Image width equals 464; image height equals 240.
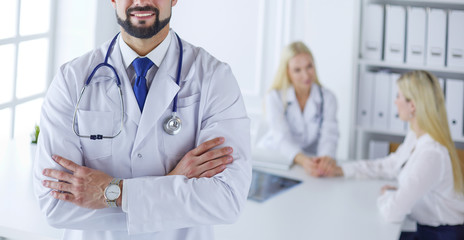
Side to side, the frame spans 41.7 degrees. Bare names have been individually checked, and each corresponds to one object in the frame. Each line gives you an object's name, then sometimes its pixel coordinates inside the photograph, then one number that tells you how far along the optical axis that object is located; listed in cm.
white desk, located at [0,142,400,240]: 183
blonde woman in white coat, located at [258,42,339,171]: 293
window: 243
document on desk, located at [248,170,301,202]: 226
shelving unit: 333
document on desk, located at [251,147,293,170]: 264
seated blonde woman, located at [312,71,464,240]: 207
